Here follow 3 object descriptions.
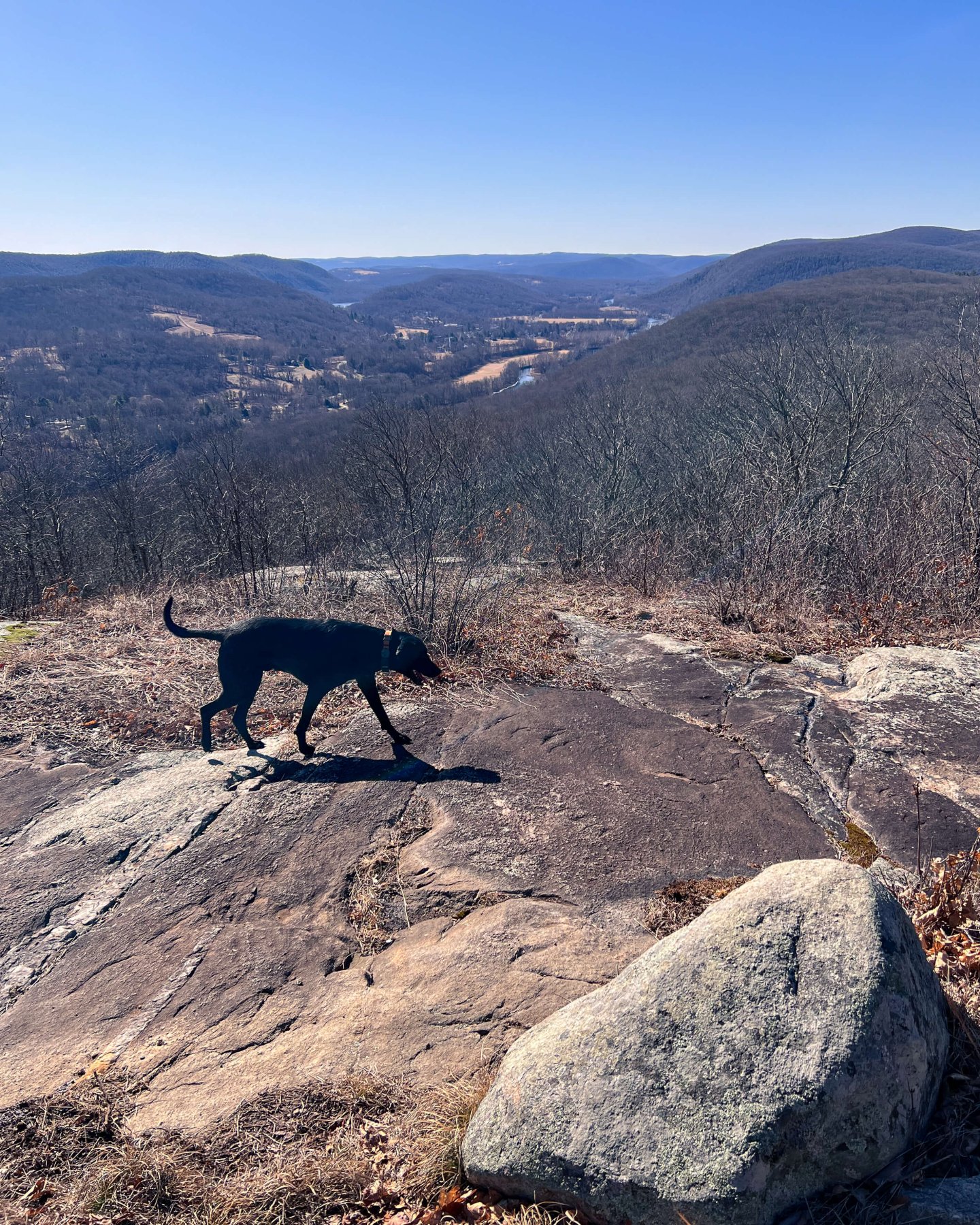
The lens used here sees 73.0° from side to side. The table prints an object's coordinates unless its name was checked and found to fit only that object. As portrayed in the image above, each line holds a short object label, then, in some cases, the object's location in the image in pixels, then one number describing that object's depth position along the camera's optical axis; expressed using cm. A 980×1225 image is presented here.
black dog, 482
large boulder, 193
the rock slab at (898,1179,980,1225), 183
